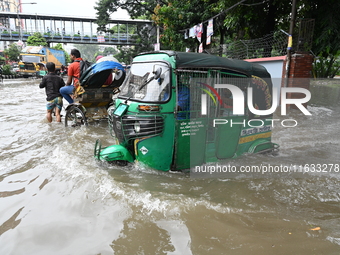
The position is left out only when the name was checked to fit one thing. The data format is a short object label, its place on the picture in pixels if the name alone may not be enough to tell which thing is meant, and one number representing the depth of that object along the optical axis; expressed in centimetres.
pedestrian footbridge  4522
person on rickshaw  703
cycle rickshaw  672
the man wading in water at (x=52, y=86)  751
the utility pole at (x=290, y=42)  857
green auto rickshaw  385
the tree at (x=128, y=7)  2793
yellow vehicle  2999
